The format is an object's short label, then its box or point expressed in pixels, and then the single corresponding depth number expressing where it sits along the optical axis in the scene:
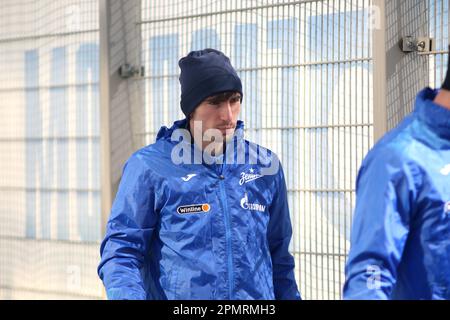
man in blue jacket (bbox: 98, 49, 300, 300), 7.27
